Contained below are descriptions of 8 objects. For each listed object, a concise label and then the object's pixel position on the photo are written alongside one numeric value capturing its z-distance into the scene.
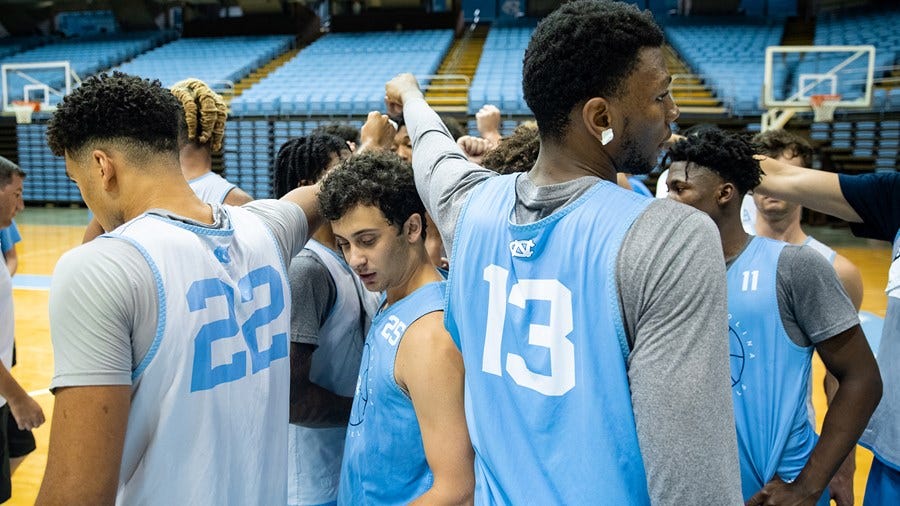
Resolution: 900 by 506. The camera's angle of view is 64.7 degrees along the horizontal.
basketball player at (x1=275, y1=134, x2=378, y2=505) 1.99
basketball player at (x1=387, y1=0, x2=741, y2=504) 1.00
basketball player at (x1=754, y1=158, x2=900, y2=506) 2.13
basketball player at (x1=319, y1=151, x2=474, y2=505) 1.51
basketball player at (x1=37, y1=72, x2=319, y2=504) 1.25
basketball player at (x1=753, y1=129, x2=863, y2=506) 3.22
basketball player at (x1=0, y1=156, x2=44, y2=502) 3.03
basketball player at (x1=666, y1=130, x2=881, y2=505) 1.91
